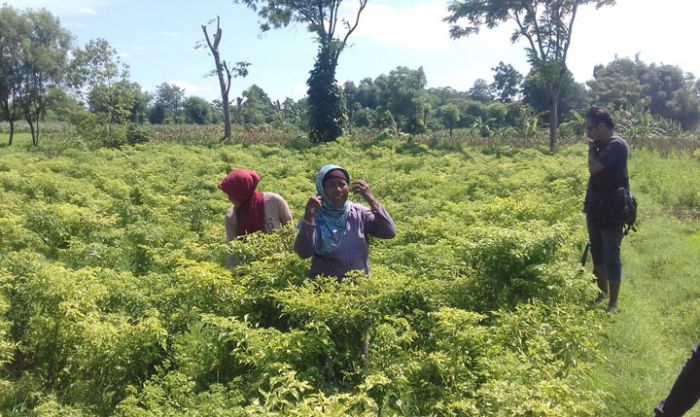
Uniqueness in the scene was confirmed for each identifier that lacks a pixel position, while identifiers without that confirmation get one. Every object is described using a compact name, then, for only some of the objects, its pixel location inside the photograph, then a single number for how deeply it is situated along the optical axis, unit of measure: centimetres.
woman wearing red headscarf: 491
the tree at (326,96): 2736
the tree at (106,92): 2478
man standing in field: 518
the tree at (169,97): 9541
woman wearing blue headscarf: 420
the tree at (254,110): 6525
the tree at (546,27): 2308
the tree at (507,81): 7006
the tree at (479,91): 9756
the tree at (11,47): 2892
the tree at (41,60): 2961
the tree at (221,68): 3002
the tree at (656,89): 5031
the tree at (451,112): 5388
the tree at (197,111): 8588
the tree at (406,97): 5700
